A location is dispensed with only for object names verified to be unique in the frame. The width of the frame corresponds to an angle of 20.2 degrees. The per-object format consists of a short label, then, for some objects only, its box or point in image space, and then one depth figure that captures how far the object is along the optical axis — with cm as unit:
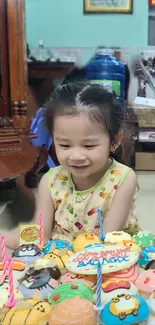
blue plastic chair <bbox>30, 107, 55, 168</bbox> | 249
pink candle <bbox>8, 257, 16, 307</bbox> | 59
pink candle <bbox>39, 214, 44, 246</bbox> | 81
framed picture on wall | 299
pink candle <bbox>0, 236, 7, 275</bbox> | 66
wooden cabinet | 179
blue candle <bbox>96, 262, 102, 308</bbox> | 58
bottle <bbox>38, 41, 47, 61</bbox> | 302
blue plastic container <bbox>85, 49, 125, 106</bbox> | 230
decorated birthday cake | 54
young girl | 86
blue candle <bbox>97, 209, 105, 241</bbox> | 84
